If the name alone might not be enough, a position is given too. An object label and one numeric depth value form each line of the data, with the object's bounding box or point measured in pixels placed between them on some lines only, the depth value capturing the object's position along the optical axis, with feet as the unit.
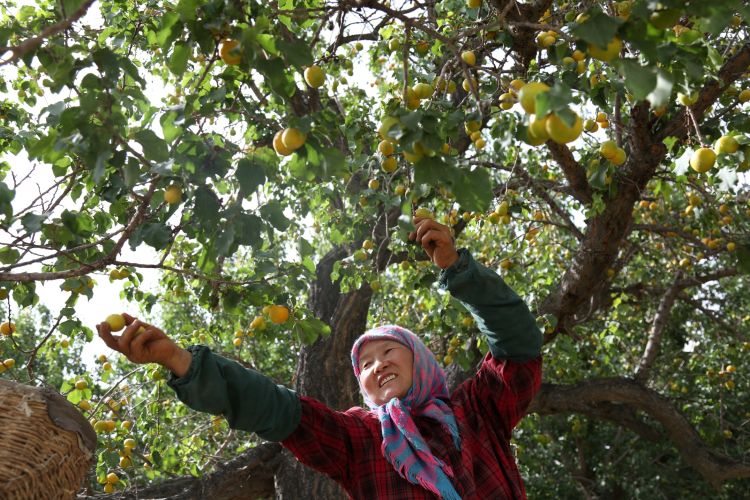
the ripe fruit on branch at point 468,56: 8.21
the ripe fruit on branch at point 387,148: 7.52
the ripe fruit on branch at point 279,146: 5.18
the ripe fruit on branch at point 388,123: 4.82
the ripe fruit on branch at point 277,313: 7.13
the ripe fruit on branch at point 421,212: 8.10
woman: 6.33
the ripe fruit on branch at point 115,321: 6.00
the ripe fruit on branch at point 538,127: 4.31
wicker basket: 5.16
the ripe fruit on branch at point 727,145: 5.97
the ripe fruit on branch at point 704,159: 6.05
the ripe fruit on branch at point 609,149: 7.95
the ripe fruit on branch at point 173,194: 5.82
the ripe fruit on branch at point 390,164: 7.89
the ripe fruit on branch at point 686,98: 5.50
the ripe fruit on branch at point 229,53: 5.08
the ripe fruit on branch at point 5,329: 10.54
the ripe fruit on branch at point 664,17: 4.40
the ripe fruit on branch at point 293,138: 4.89
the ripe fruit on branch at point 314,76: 6.36
